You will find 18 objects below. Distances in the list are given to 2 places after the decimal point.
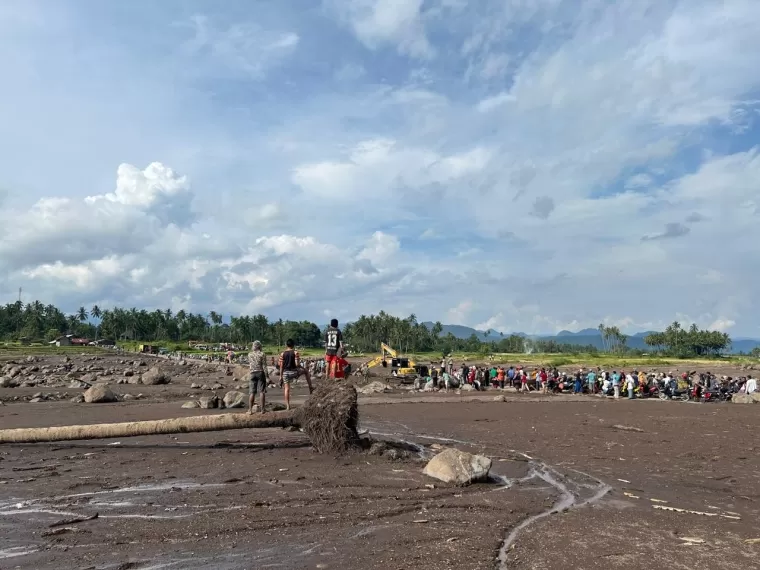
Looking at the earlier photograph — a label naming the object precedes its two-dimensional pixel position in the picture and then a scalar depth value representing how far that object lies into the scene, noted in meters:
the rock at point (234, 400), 22.16
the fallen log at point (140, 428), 12.56
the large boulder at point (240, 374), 46.09
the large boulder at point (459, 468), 9.95
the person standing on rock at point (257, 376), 14.55
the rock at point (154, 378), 41.16
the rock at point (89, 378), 42.36
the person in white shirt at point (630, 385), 33.84
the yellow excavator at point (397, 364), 50.60
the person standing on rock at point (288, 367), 15.24
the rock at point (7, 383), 36.91
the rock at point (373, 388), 35.34
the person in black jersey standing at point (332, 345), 14.54
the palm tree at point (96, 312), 184.98
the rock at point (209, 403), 22.27
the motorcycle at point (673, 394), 34.00
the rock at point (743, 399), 31.35
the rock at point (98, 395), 24.89
